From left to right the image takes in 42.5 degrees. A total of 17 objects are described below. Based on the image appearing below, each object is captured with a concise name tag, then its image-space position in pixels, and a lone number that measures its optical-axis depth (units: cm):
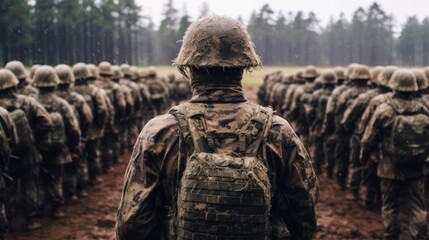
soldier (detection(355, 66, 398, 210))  937
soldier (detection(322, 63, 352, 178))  1077
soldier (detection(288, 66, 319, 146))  1338
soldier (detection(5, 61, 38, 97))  937
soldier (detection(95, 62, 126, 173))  1290
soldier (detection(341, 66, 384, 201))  957
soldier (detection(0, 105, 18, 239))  657
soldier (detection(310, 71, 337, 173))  1218
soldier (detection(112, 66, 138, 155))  1388
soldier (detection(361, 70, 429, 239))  702
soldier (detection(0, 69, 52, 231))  737
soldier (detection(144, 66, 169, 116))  1853
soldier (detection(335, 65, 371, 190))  1041
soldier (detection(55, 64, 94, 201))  962
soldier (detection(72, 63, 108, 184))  1106
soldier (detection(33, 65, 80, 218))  857
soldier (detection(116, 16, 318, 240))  273
